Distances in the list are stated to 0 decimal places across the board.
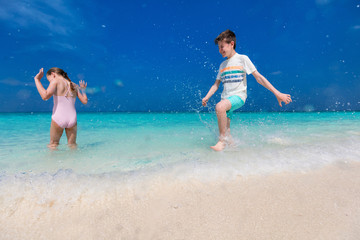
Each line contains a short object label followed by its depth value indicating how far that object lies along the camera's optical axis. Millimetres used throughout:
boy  3316
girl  3621
